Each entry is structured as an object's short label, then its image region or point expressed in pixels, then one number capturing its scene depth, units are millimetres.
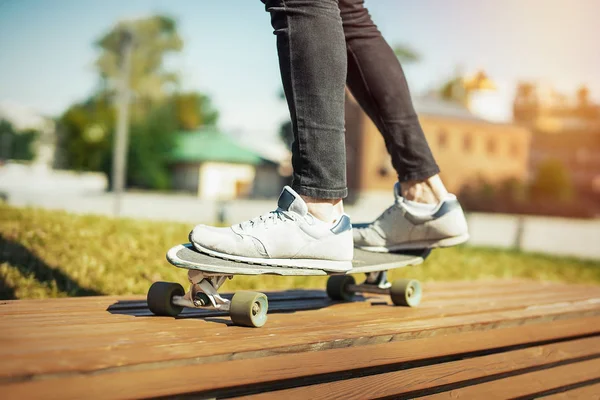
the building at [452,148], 44031
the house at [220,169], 56719
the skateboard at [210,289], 1670
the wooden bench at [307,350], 1173
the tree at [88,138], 47000
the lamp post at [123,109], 14516
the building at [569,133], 70750
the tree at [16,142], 99062
